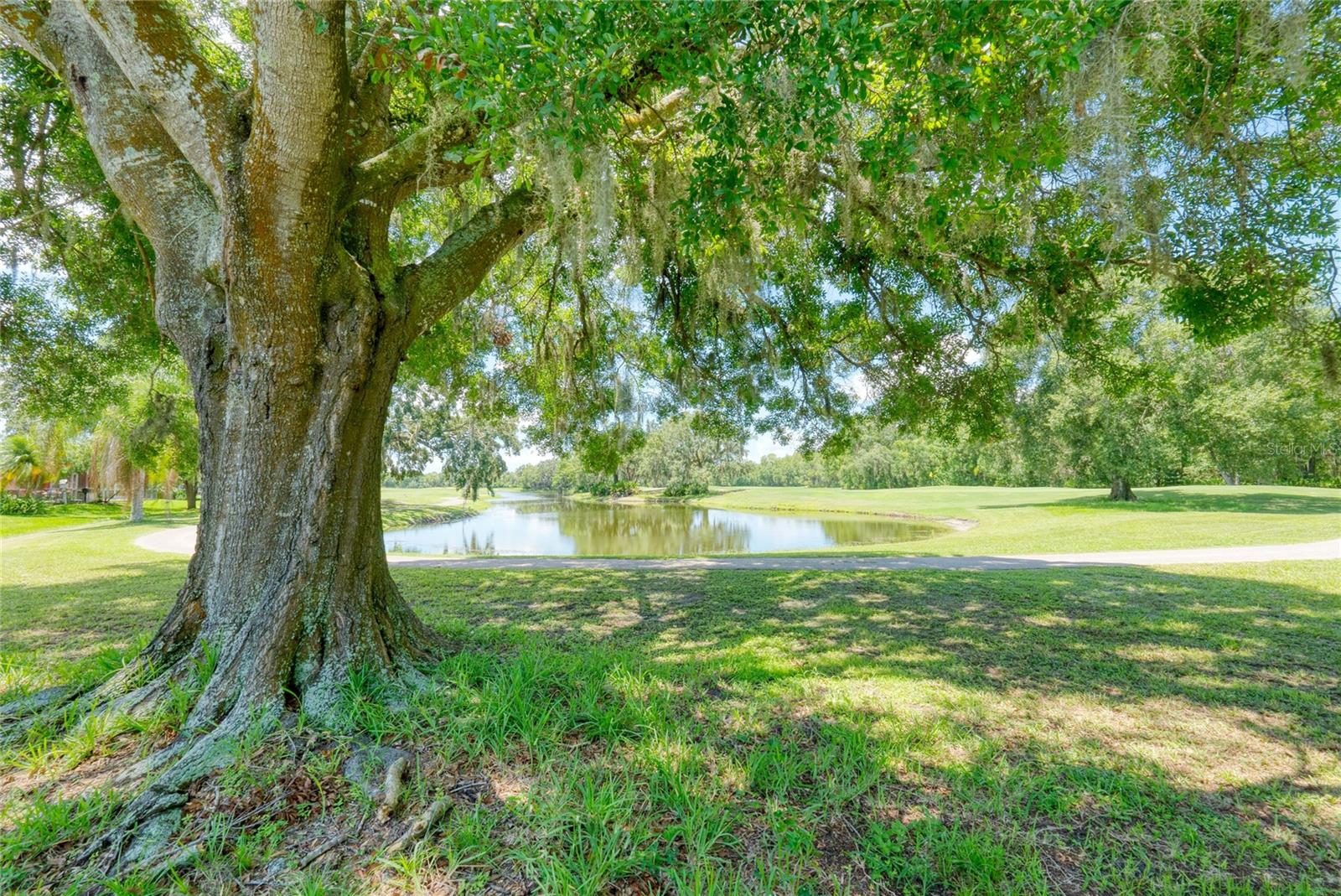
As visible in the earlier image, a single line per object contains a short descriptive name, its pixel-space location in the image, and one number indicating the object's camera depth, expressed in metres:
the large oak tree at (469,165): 2.25
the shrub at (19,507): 22.28
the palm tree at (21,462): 25.41
